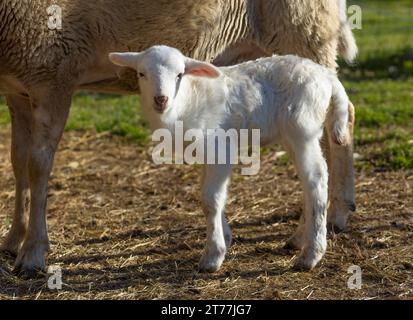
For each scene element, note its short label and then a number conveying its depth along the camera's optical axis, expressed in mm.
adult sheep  5438
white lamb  4992
